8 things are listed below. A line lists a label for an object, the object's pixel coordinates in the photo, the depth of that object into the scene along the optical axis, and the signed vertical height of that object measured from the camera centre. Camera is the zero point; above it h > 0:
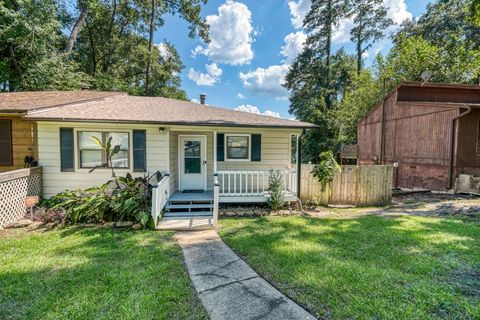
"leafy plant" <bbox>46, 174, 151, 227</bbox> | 5.97 -1.44
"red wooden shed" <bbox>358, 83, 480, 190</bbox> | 10.25 +0.95
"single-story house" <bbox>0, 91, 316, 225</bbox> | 7.22 +0.19
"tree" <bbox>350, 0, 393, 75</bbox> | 24.65 +14.11
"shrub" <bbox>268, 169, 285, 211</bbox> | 7.38 -1.31
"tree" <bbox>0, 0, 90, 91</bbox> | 13.01 +5.93
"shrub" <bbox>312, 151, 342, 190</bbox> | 7.95 -0.59
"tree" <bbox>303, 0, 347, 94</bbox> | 23.38 +13.31
